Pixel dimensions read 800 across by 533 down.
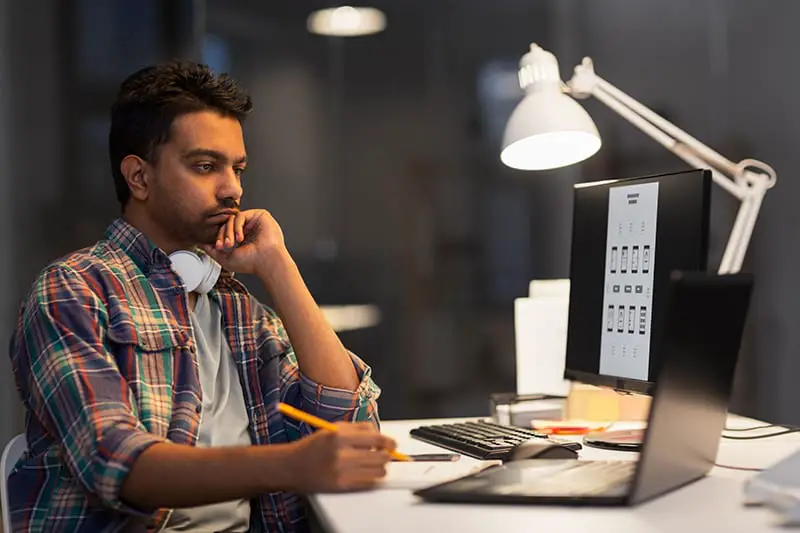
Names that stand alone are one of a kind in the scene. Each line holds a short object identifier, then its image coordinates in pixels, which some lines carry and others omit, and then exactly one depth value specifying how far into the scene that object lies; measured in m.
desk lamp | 1.95
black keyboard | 1.52
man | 1.29
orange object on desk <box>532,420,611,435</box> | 1.77
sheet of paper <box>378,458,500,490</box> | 1.28
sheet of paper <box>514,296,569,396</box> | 2.06
